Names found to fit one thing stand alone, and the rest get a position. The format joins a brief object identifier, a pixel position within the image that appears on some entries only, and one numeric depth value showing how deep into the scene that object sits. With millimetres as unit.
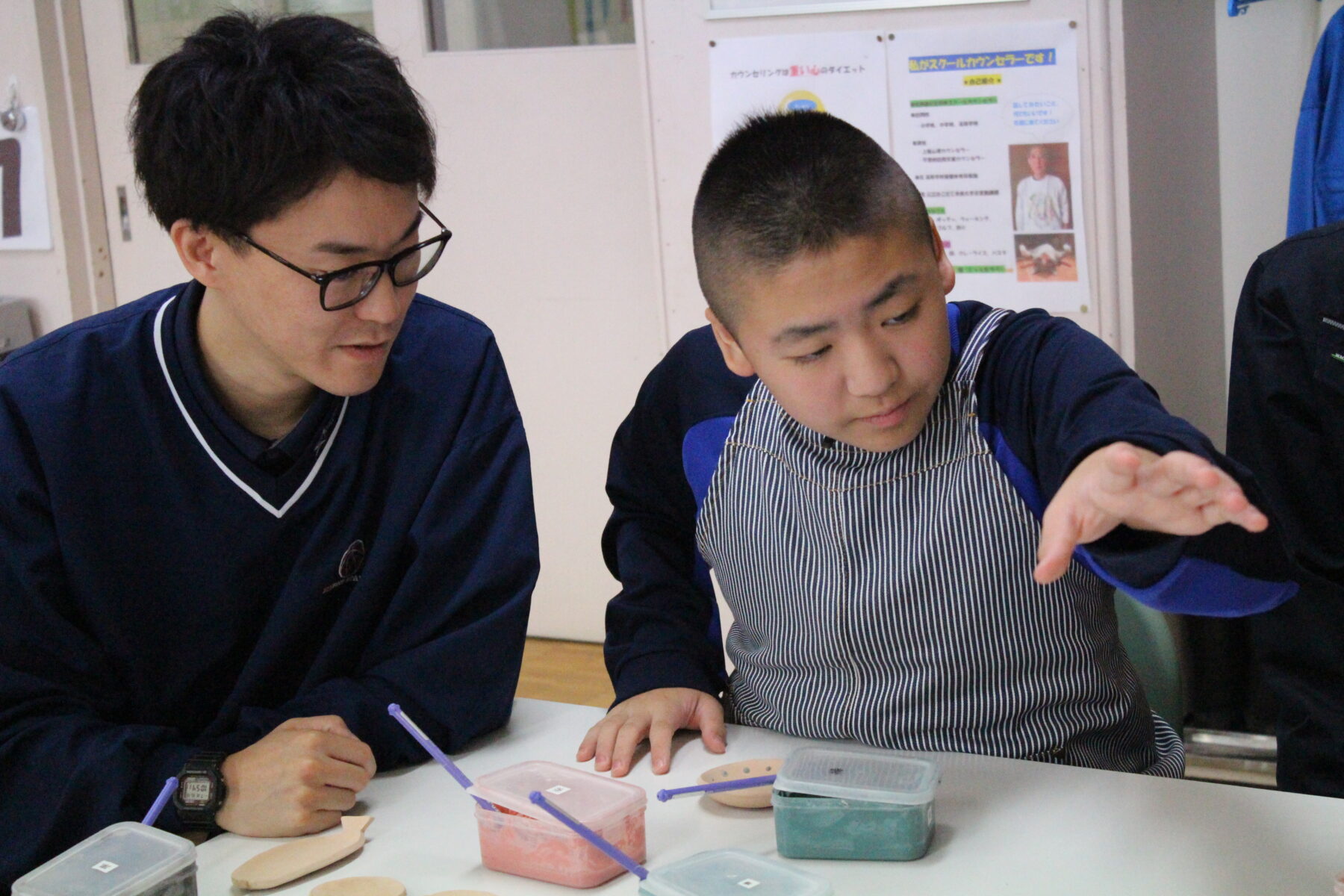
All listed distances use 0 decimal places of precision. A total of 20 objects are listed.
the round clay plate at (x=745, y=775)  1104
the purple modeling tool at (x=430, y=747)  1154
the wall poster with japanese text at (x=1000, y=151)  2516
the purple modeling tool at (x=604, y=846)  990
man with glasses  1205
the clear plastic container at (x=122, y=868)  943
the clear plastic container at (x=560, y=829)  1006
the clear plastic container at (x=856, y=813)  988
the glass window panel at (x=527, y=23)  3213
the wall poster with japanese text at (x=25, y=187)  3584
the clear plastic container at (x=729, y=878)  916
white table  949
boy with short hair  1181
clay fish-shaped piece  1042
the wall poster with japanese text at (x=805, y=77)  2635
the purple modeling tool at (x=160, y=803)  1039
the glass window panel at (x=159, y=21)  3611
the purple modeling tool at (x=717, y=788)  1115
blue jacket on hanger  2291
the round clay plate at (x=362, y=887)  1004
